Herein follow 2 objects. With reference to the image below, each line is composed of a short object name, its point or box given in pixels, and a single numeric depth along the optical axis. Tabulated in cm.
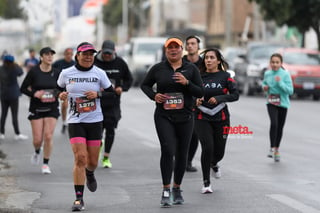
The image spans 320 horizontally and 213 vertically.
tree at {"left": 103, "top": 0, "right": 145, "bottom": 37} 10576
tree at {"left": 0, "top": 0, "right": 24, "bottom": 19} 11094
